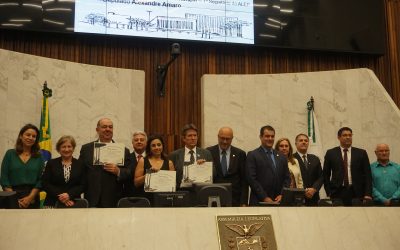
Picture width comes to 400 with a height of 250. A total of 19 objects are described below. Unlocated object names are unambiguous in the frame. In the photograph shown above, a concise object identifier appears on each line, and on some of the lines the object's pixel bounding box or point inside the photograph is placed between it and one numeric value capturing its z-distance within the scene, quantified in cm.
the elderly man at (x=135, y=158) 476
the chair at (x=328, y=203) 466
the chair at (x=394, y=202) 489
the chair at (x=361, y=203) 476
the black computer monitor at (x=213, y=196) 430
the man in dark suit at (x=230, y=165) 523
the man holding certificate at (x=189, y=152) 512
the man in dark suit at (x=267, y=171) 502
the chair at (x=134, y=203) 422
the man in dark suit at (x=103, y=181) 467
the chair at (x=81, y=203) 416
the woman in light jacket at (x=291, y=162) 561
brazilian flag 655
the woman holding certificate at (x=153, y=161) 468
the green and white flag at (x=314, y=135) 776
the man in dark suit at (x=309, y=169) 544
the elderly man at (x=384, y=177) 546
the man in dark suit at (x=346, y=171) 554
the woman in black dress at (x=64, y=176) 446
